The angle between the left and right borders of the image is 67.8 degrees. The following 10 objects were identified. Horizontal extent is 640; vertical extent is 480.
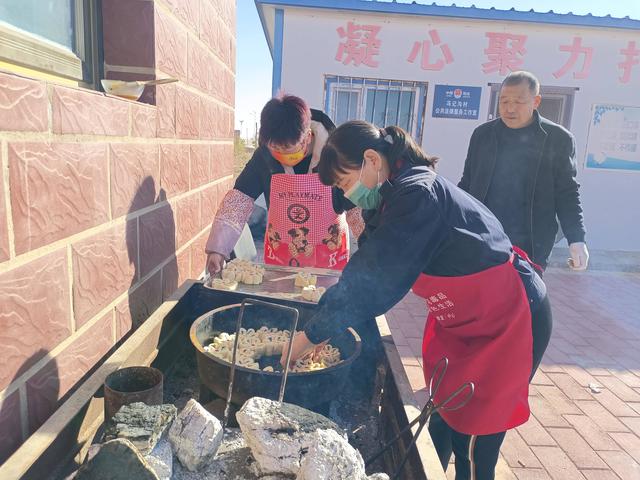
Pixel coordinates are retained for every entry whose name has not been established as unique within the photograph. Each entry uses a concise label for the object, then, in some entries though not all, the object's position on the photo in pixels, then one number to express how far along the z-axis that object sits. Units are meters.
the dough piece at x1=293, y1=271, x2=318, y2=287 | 2.42
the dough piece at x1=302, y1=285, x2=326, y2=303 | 2.18
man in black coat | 3.06
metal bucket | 1.25
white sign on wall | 7.51
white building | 6.96
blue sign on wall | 7.28
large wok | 1.40
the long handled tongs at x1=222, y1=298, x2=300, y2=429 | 1.30
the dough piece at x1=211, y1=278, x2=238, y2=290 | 2.25
